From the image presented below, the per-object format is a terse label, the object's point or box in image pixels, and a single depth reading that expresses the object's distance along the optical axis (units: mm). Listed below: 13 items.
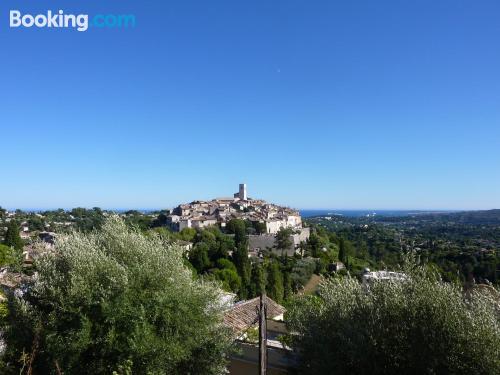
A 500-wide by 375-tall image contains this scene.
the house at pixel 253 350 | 8398
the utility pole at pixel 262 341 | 6154
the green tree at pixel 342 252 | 53625
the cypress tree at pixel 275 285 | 32406
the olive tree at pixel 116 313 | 6840
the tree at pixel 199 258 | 41688
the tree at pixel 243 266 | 34506
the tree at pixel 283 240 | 59312
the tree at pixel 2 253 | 29519
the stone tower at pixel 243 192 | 116375
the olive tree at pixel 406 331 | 5117
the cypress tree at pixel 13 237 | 42375
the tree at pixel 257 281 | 33750
